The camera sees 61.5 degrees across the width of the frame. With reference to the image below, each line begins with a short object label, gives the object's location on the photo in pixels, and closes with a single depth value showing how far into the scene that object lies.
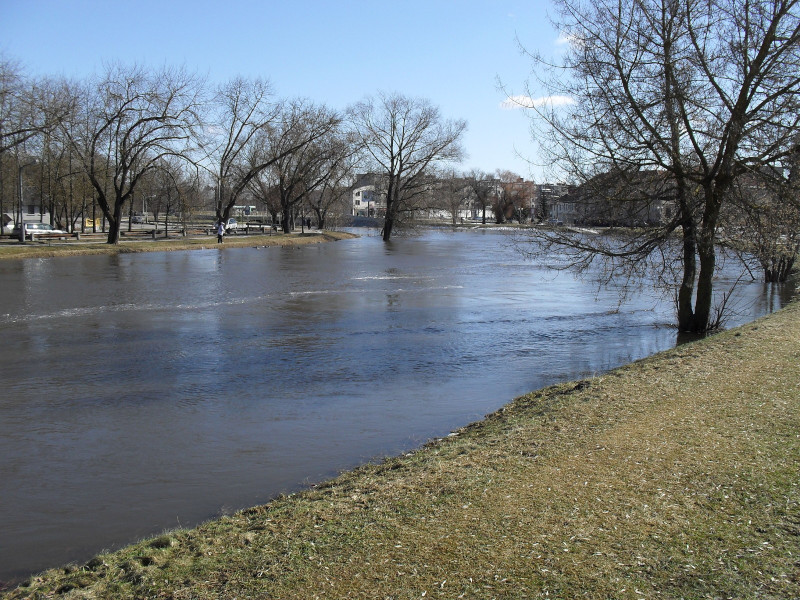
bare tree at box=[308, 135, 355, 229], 58.19
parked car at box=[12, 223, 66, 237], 43.42
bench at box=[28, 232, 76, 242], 42.44
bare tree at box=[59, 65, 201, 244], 37.78
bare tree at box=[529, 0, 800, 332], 12.55
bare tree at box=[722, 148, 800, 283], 12.83
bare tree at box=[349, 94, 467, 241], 59.34
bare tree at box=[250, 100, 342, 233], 55.16
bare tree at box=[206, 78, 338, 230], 51.94
